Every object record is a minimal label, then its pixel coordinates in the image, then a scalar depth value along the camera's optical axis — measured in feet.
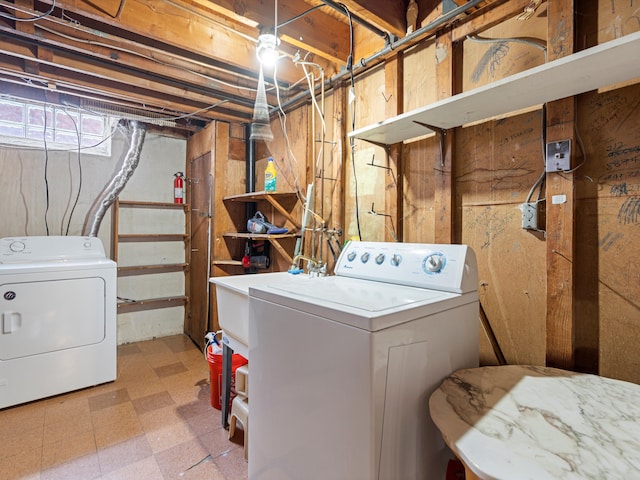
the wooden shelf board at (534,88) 3.01
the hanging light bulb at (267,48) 5.29
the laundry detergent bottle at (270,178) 8.25
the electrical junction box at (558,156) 3.73
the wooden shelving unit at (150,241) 10.28
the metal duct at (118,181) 9.93
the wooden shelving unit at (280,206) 7.89
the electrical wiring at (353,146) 6.22
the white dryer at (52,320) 6.98
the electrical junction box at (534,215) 4.08
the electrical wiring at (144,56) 5.93
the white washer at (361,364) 2.68
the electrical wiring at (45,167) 9.21
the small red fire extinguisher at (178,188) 11.28
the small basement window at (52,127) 8.77
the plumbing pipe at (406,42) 4.59
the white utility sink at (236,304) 5.08
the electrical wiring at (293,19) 5.20
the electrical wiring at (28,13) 4.99
